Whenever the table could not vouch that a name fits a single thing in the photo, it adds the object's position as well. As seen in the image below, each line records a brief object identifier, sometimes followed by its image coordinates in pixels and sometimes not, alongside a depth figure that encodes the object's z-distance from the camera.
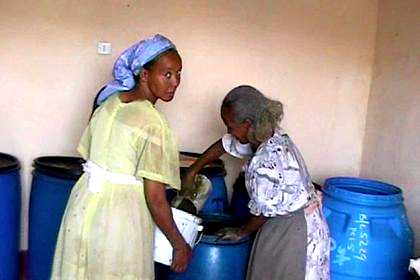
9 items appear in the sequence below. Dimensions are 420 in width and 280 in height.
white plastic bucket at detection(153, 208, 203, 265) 1.58
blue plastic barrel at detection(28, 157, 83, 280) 2.12
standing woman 1.46
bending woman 1.71
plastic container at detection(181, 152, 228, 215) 2.27
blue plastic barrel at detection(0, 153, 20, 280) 2.15
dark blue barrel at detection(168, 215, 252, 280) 1.86
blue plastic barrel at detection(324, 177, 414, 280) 1.97
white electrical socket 2.46
